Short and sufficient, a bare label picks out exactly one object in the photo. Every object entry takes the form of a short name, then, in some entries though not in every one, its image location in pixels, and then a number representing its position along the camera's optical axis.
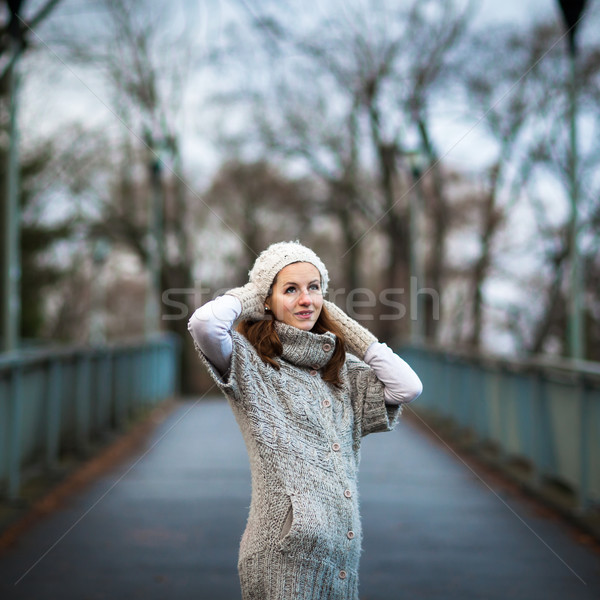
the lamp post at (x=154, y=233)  21.42
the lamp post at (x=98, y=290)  30.76
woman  3.07
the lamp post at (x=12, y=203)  10.41
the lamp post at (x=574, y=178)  9.98
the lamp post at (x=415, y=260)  20.48
